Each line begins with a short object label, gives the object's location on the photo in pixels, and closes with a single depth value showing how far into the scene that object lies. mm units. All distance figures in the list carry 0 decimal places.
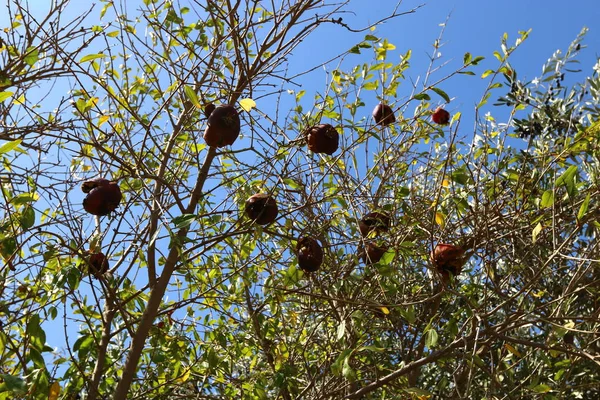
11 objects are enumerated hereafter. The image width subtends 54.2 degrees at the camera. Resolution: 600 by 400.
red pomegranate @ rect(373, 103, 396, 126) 3406
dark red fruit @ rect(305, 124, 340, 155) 2678
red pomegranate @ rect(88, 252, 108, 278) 2712
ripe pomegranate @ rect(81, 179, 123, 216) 2379
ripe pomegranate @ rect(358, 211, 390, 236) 2801
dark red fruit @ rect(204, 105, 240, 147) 2412
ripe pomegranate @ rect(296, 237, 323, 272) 2535
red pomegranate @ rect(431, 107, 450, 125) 3756
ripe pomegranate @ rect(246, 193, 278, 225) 2365
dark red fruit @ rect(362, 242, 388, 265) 2736
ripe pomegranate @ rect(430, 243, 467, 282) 2516
